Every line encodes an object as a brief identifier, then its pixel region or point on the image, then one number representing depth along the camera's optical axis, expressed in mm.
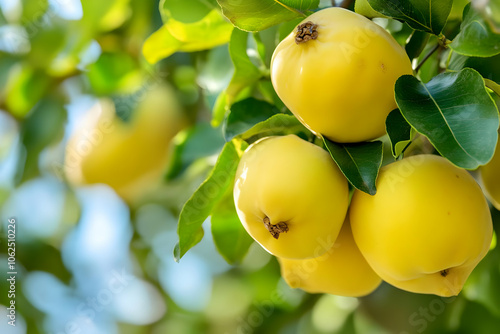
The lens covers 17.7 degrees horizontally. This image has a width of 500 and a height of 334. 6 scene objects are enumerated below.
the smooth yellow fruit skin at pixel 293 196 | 839
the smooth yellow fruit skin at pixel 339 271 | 890
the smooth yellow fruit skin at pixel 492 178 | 881
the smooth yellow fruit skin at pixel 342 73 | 830
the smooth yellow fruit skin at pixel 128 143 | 1142
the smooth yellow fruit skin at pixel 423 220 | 828
